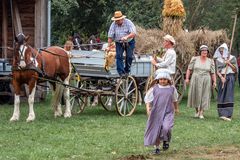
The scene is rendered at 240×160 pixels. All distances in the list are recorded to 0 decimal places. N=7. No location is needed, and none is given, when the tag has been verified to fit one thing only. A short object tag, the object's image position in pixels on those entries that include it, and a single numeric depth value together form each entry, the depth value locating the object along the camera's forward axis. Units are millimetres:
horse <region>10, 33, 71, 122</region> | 14070
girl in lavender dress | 9945
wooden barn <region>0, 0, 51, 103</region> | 19484
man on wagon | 15172
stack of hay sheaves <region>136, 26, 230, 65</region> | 20469
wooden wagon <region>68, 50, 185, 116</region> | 15555
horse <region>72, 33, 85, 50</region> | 27469
